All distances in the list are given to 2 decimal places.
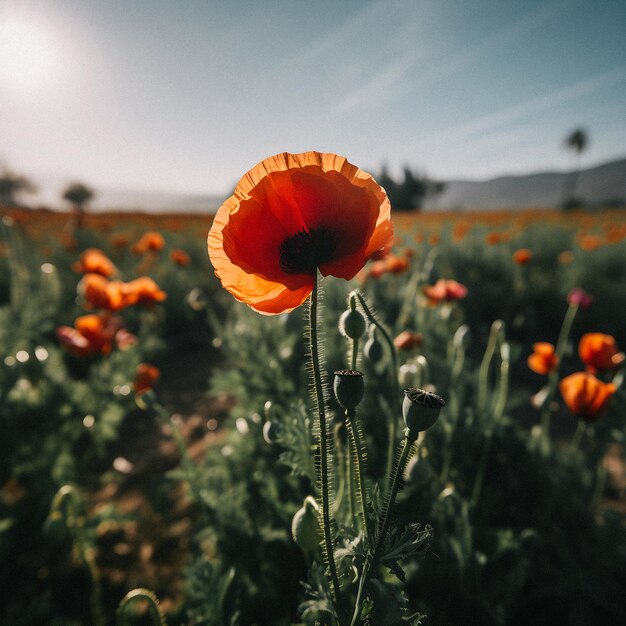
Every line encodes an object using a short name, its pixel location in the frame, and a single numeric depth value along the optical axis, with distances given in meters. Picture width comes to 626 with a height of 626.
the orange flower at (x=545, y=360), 0.52
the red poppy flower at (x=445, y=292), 0.61
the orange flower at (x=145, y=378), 0.55
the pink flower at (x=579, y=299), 0.58
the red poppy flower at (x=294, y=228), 0.19
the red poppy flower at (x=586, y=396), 0.42
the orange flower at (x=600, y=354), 0.49
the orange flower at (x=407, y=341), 0.46
